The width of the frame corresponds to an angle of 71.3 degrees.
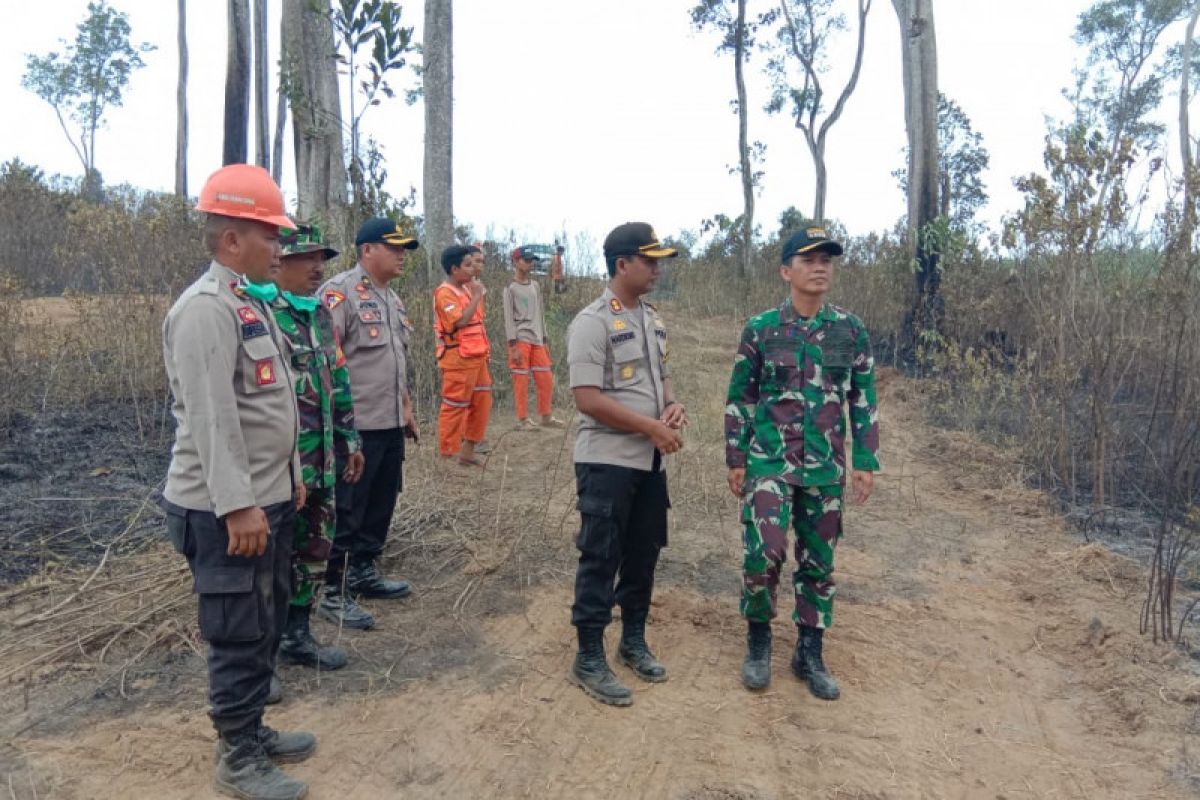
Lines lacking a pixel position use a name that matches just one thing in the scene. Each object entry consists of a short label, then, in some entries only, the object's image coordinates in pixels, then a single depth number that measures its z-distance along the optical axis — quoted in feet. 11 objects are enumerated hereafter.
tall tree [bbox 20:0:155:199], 103.45
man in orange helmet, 7.49
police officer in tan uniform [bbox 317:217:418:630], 13.00
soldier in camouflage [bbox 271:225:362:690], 9.83
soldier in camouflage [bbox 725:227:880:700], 10.91
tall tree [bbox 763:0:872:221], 69.82
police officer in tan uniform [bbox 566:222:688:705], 10.27
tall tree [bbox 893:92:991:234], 86.20
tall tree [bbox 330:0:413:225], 20.90
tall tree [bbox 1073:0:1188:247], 90.74
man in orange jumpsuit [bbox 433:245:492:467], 20.84
